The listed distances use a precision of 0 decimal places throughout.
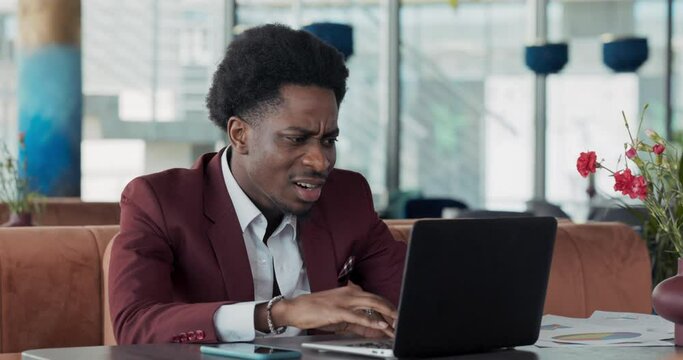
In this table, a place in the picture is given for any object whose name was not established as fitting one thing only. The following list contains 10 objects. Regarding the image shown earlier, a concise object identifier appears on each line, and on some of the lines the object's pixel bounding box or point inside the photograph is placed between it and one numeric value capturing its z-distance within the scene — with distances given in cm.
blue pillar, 744
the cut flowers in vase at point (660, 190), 210
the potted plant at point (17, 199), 528
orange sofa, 284
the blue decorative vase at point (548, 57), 950
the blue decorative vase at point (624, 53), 938
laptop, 173
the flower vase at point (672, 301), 209
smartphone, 171
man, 223
